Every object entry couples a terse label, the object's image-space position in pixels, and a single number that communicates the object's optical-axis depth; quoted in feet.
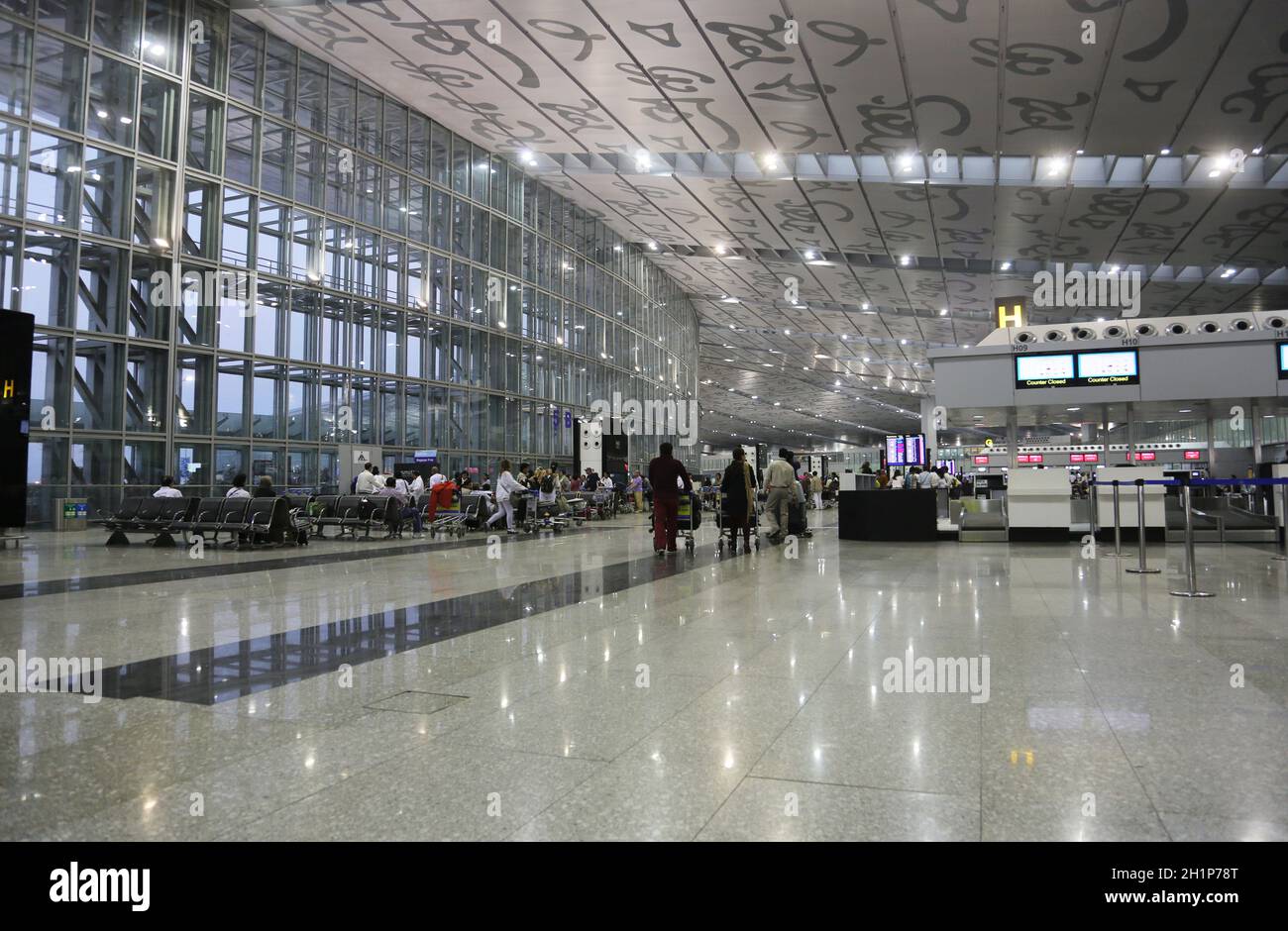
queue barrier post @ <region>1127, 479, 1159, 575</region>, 23.29
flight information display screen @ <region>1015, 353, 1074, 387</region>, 40.73
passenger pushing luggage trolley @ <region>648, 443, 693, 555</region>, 37.11
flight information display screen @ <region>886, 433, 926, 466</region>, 88.89
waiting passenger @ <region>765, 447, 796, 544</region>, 44.39
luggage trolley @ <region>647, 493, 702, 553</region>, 42.83
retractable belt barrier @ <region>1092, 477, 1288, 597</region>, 22.03
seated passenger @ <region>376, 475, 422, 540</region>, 50.83
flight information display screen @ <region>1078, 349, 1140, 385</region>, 40.14
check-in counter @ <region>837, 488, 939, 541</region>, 45.21
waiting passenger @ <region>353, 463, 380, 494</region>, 55.67
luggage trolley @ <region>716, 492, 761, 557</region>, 40.31
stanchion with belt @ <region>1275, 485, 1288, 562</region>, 31.12
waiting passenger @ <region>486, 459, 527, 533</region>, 52.65
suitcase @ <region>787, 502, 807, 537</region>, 49.55
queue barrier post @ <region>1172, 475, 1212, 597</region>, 22.02
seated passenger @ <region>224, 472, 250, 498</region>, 44.91
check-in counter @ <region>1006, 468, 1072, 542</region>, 41.14
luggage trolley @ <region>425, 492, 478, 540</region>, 54.44
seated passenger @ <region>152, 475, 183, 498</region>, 45.16
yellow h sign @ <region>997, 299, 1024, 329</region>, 55.37
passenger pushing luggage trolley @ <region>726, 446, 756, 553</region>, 39.70
